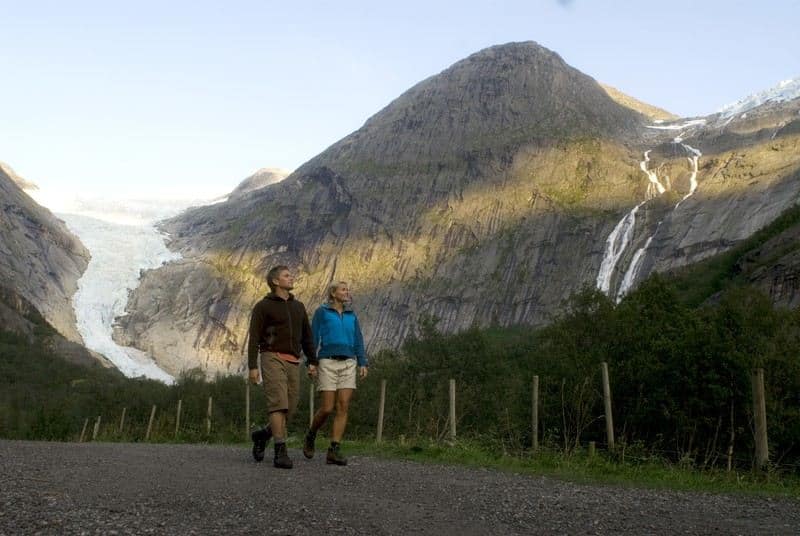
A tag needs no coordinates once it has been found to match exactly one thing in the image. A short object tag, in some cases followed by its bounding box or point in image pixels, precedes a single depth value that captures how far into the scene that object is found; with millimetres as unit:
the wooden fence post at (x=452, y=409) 14047
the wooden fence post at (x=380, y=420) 17089
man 9414
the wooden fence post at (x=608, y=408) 11923
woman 9820
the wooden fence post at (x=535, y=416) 12727
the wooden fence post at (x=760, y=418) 9805
